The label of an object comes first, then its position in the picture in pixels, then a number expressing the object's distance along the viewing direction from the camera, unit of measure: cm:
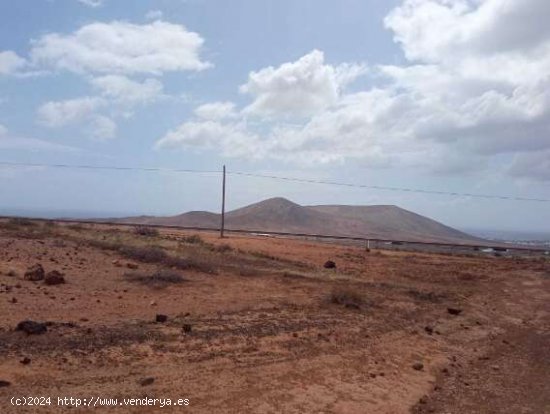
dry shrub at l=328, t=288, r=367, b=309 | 1308
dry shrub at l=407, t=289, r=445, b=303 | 1571
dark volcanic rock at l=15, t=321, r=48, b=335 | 821
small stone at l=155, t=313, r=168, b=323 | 973
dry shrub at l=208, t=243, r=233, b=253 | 2267
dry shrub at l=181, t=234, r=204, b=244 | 2530
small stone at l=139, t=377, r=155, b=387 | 698
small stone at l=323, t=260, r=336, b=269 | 2098
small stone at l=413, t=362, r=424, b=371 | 950
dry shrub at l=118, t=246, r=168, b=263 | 1678
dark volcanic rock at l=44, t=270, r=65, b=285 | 1203
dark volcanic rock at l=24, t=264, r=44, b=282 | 1224
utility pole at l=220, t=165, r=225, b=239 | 3568
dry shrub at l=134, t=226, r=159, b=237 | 2642
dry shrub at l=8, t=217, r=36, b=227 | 2524
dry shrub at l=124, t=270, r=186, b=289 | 1328
